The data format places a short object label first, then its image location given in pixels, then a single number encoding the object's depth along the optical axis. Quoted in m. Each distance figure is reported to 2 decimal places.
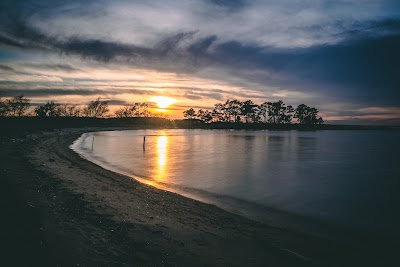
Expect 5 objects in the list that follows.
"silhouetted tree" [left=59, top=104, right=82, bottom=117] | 166.00
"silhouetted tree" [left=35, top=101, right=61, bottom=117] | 152.74
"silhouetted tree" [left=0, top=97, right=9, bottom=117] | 126.09
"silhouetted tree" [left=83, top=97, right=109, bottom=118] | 180.25
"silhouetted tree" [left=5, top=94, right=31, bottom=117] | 134.43
